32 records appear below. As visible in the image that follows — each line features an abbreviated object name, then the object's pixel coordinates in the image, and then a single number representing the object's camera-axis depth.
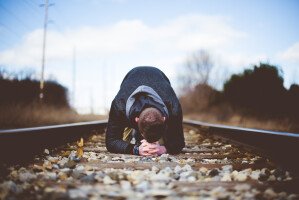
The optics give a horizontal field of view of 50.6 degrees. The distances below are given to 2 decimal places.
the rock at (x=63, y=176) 2.64
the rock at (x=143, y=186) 2.31
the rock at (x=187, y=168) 3.08
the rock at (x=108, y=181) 2.50
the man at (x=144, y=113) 3.63
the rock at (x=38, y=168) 2.97
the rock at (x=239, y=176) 2.67
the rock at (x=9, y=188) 2.13
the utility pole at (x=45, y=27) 23.81
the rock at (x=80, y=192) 2.05
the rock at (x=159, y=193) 2.14
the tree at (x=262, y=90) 15.41
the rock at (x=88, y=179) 2.49
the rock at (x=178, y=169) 2.99
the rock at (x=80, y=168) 3.04
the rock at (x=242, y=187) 2.31
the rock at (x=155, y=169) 3.04
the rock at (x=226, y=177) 2.66
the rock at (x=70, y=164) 3.10
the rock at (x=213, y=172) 2.85
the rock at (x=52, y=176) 2.62
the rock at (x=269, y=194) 2.17
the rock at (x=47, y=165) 3.04
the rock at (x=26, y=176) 2.53
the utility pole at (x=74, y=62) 36.35
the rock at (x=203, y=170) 2.99
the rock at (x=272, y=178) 2.69
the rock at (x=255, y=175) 2.74
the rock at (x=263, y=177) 2.70
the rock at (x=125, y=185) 2.33
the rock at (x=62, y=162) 3.27
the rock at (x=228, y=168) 3.05
